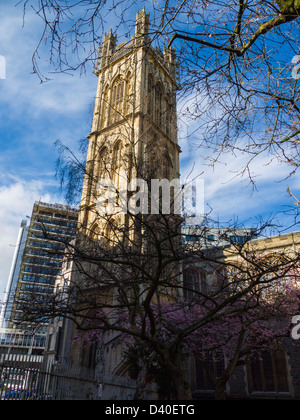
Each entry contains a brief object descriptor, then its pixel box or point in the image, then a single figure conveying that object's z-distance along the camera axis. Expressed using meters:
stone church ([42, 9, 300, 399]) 10.27
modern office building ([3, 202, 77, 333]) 52.59
